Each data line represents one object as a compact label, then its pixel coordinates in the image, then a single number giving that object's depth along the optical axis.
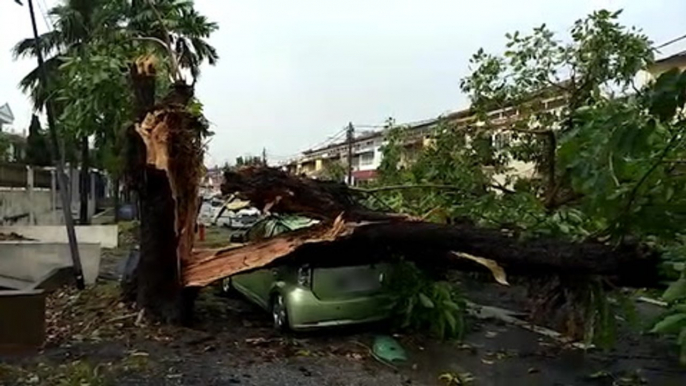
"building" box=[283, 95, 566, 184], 12.56
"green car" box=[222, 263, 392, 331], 8.54
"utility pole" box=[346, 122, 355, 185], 43.42
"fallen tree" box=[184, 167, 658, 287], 6.73
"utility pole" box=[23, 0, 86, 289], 11.21
